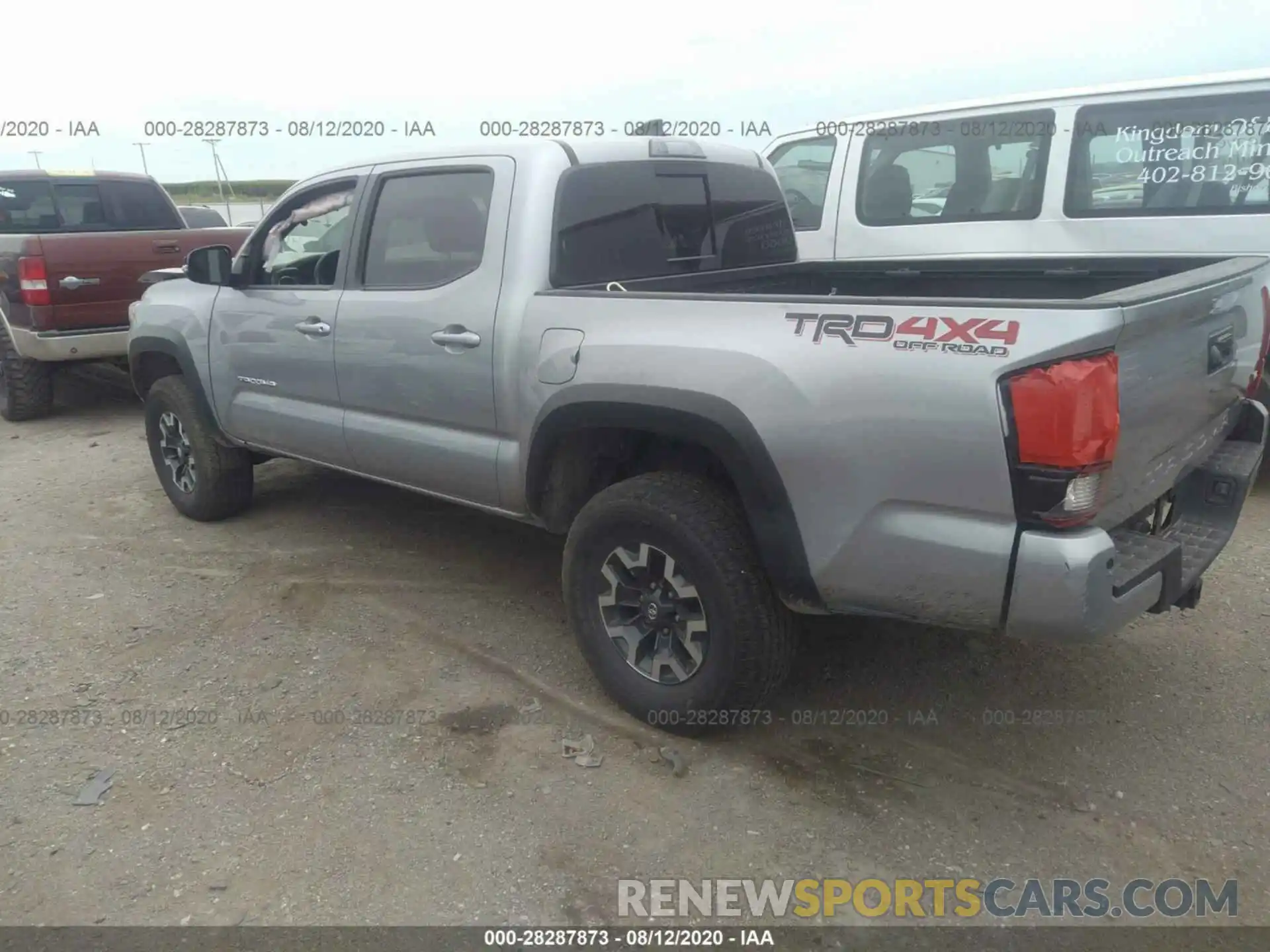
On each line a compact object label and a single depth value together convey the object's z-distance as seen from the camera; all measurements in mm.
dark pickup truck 6898
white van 4914
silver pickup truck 2277
